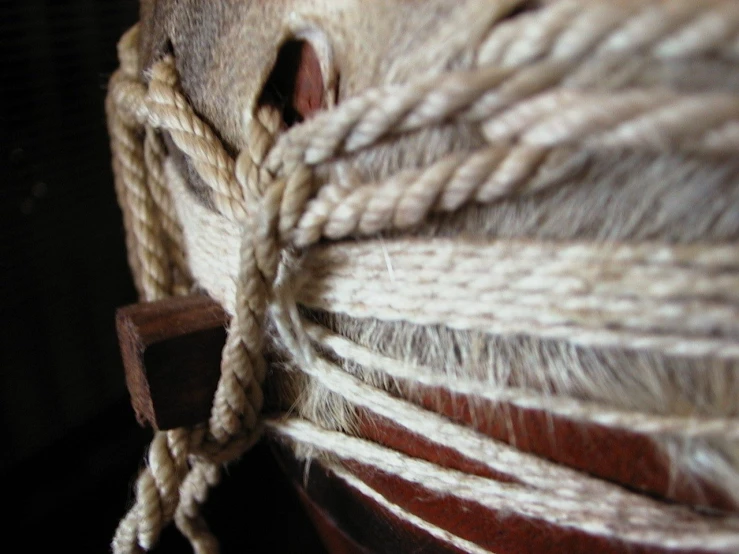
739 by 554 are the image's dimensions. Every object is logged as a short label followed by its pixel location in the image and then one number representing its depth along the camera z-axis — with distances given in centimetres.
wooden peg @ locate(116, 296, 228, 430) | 12
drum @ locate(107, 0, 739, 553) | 8
